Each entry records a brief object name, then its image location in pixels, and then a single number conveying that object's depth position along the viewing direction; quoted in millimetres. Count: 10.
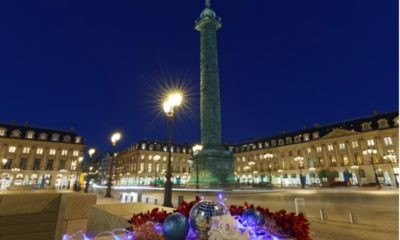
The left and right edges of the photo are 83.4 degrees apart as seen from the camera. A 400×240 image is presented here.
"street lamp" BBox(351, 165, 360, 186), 52750
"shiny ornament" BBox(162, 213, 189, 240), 3094
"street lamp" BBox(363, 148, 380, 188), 50506
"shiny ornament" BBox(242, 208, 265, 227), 3629
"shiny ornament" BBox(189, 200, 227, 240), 3094
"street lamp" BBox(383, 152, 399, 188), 43488
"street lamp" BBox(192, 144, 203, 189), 33625
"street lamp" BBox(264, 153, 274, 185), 66125
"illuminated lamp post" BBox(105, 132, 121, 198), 19562
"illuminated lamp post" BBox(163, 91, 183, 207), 12205
